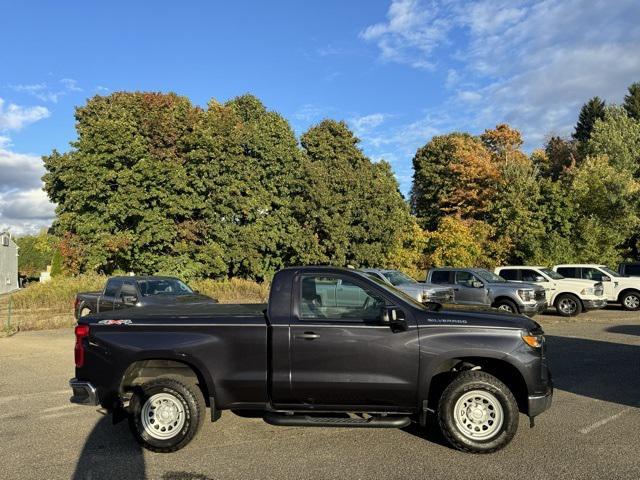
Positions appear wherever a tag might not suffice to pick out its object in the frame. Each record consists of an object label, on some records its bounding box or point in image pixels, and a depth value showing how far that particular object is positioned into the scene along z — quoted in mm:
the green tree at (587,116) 59769
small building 58375
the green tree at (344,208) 30453
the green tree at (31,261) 87438
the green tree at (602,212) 29344
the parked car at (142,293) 13852
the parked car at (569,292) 18719
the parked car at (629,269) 20481
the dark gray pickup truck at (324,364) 5387
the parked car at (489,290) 16641
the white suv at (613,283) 19875
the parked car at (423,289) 16875
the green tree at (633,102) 54281
